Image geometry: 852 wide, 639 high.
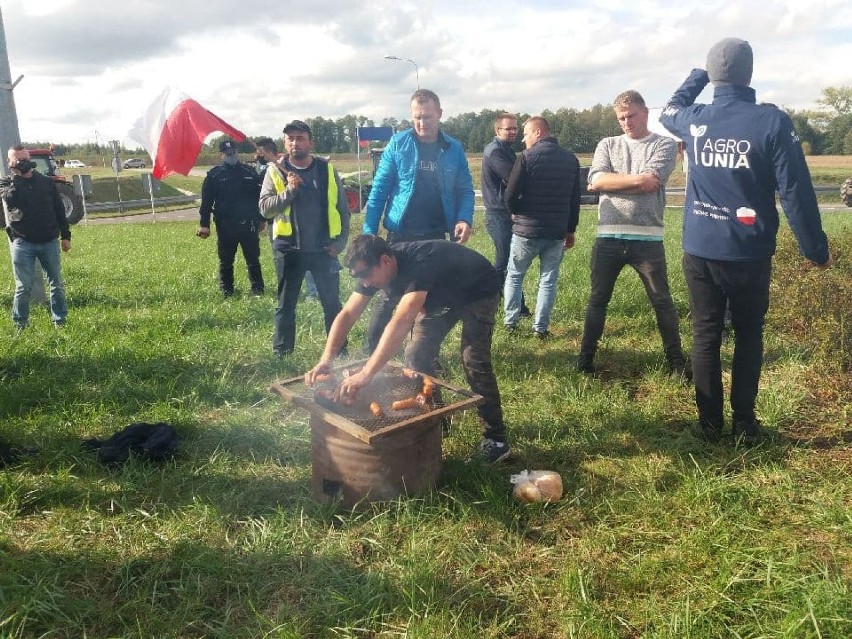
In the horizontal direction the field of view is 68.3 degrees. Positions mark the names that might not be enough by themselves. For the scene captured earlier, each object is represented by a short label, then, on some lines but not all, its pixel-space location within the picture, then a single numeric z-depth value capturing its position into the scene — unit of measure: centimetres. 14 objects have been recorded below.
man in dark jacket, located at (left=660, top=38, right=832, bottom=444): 328
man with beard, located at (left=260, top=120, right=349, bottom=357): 527
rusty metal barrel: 315
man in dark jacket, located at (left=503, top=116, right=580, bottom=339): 567
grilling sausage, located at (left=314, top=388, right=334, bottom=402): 334
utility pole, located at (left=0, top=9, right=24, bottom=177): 705
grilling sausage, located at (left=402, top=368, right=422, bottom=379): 362
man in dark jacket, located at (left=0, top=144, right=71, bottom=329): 655
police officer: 801
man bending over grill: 319
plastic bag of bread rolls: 329
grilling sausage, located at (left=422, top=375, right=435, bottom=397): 340
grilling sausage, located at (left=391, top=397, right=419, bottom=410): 325
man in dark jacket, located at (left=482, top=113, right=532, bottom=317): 636
